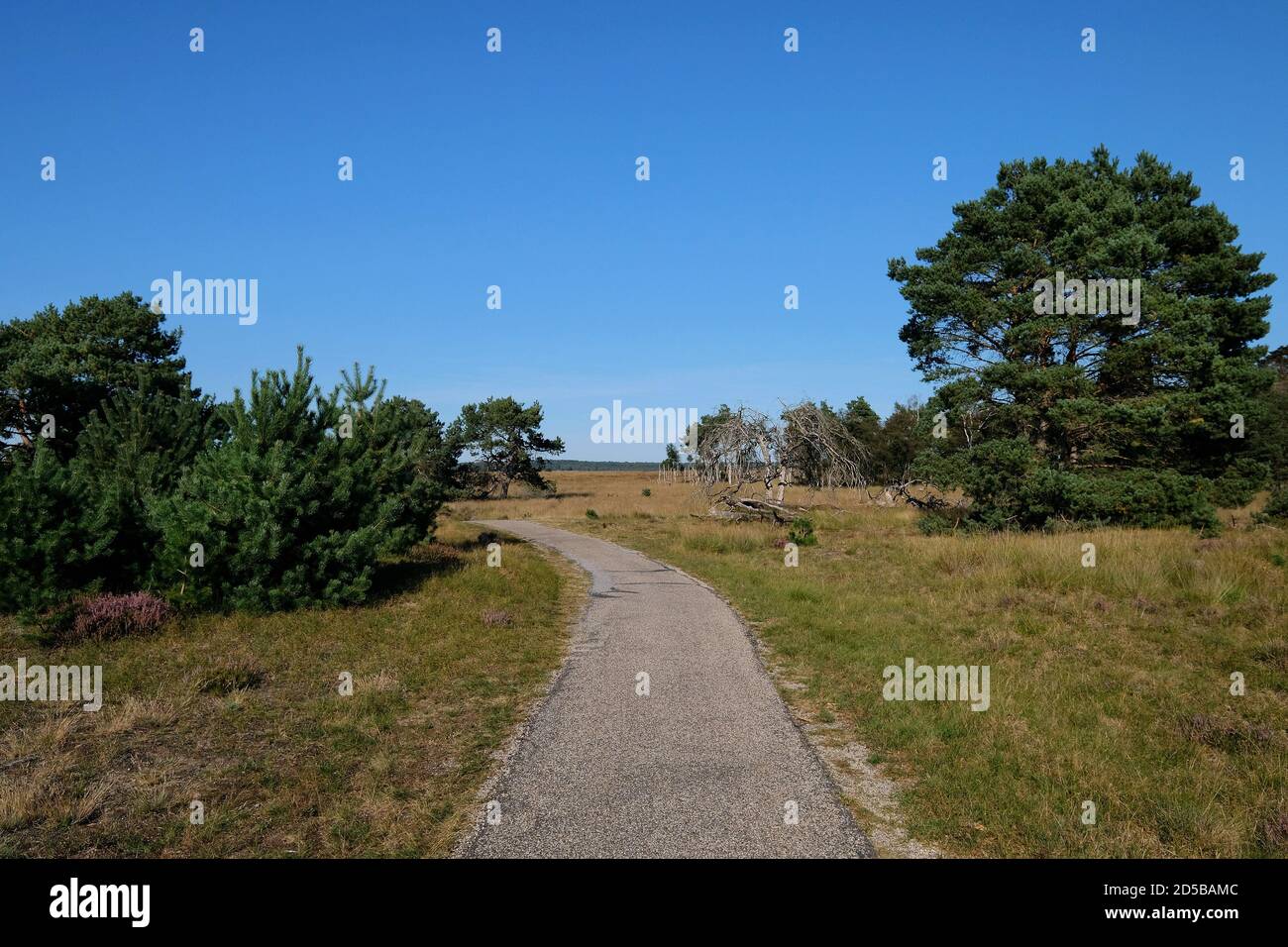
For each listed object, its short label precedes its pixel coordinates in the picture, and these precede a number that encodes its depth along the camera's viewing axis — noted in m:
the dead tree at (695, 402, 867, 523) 25.42
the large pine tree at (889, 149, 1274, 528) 20.05
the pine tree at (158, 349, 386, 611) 10.43
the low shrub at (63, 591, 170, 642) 9.09
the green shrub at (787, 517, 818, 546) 20.81
